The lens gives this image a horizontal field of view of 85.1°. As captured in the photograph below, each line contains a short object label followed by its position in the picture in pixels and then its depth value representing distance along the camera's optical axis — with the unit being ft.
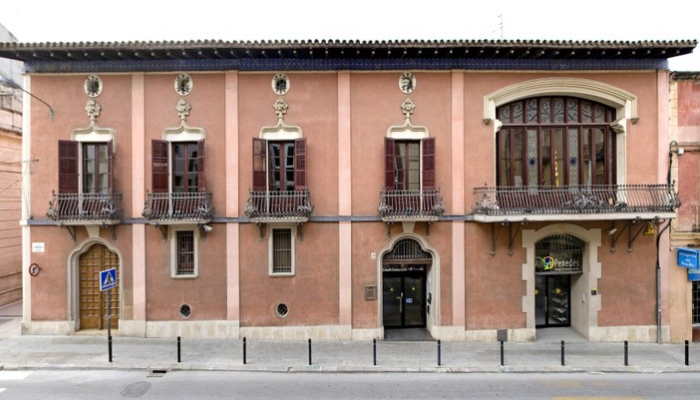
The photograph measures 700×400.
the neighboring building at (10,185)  56.54
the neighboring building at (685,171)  44.09
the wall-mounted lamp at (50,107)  43.15
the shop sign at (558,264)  45.60
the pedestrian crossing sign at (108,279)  35.65
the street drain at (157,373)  33.78
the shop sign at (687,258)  41.83
